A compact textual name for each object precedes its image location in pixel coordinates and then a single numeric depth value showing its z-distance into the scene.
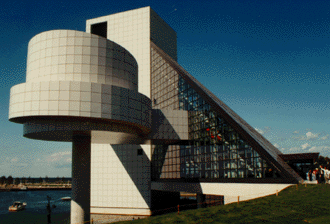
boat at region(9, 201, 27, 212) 97.50
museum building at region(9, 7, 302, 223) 28.97
